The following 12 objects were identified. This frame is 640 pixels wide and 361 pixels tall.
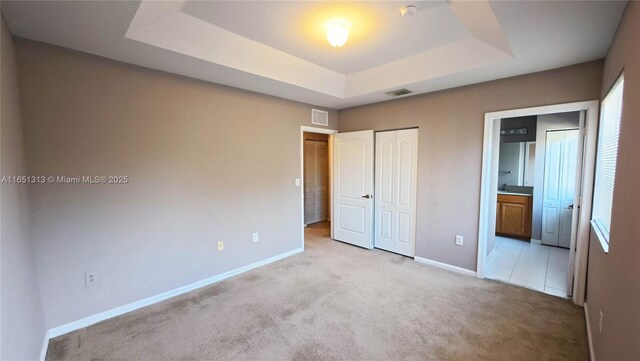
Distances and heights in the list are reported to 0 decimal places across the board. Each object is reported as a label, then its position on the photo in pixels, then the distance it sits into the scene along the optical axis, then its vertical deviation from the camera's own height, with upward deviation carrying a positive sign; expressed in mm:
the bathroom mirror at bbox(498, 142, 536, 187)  4980 -27
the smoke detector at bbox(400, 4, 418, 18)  2020 +1188
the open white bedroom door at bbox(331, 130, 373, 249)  4344 -422
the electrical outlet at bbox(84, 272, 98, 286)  2360 -1027
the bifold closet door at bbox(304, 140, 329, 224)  5914 -399
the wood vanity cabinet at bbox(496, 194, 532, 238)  4664 -962
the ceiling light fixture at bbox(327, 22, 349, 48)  2201 +1086
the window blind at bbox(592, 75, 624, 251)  1808 +36
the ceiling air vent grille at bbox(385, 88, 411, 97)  3467 +955
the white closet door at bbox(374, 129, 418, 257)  3885 -416
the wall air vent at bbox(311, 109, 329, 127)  4324 +780
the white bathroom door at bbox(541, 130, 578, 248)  4188 -385
